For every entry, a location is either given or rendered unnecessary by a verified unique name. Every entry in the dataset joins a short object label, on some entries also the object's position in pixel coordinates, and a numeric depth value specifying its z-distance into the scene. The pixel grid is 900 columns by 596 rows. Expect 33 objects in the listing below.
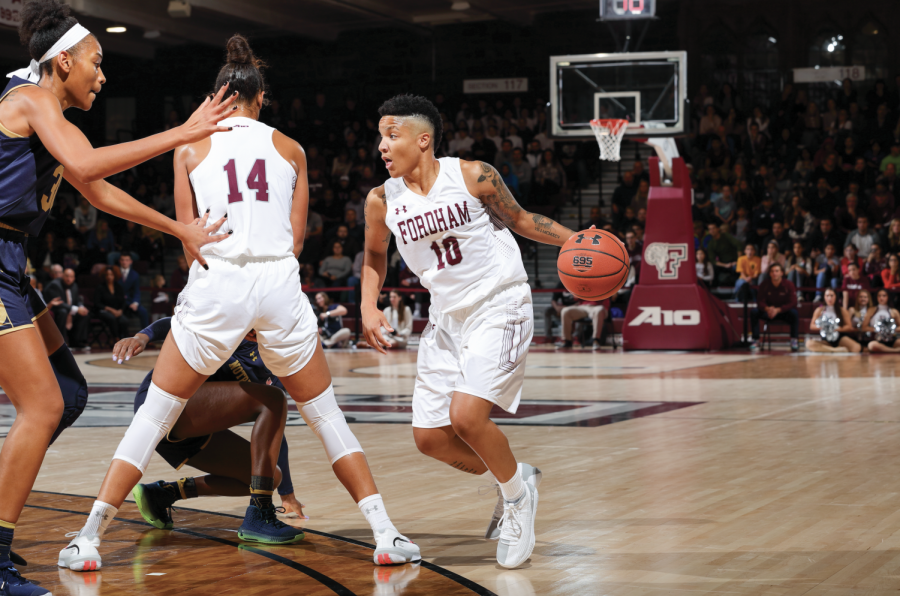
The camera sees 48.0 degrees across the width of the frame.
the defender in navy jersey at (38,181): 3.37
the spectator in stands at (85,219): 21.62
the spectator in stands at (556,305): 17.44
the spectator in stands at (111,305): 17.98
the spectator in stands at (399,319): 17.52
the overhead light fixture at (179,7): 20.83
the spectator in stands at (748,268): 17.16
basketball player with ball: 4.02
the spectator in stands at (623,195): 19.36
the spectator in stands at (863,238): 17.03
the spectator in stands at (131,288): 18.43
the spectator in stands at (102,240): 21.23
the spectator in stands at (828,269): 16.44
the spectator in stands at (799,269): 16.97
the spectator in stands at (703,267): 17.30
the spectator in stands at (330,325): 17.66
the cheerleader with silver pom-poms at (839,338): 15.20
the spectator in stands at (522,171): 20.78
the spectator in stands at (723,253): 18.08
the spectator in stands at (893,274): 15.55
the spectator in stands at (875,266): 16.23
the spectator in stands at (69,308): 17.23
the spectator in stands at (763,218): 18.33
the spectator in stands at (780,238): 18.06
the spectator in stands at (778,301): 15.67
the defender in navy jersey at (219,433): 4.34
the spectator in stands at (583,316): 16.75
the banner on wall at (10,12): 18.64
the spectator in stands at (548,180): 21.19
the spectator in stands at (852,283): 15.71
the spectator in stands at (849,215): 17.91
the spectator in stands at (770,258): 16.48
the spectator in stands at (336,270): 19.20
